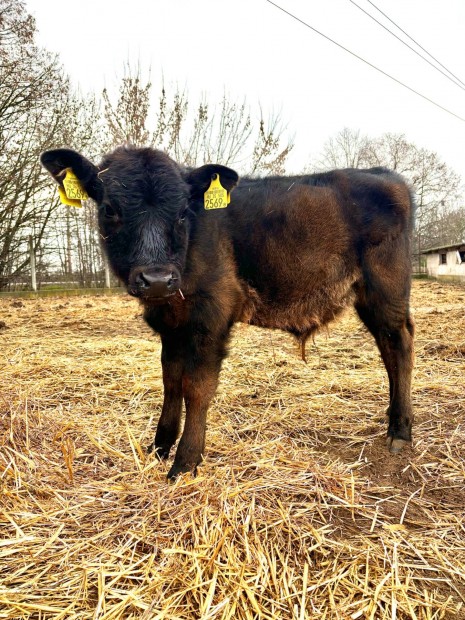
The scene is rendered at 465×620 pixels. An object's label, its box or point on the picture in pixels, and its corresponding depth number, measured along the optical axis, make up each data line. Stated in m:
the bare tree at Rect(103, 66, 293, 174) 14.98
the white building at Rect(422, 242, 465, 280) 28.73
